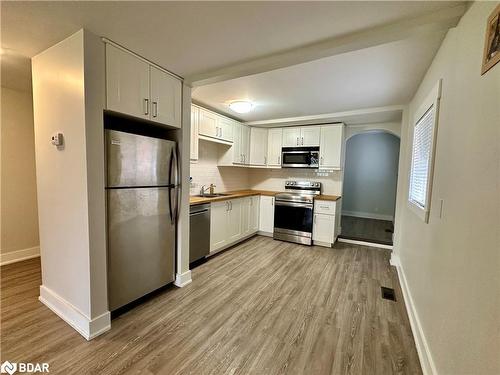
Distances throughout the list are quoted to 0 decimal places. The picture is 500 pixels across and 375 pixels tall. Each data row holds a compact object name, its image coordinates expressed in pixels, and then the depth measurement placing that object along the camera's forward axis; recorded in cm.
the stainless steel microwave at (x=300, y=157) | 438
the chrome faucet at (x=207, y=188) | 407
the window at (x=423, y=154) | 185
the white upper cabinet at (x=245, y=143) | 464
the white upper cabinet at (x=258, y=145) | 489
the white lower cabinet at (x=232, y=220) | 348
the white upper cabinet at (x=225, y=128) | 392
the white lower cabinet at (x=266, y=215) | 456
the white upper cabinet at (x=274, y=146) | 478
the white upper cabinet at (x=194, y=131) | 331
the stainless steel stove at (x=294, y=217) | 416
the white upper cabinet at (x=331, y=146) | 418
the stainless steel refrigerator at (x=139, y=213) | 193
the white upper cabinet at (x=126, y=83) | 181
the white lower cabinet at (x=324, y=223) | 404
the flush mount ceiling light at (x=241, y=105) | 324
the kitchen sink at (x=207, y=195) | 386
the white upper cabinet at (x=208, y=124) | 349
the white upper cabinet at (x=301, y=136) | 439
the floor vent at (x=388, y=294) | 249
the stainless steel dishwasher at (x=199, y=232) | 301
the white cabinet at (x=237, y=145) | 436
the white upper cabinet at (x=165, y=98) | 218
